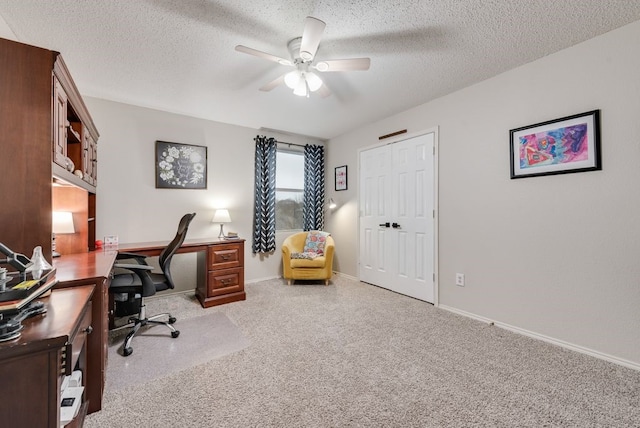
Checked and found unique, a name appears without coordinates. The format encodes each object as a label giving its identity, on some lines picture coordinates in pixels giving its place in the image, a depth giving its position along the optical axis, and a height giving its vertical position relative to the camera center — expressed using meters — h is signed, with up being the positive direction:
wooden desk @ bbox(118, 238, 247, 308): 3.25 -0.64
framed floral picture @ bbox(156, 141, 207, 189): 3.61 +0.68
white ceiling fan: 1.74 +1.15
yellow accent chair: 4.03 -0.74
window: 4.67 +0.45
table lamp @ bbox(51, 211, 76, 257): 2.52 -0.06
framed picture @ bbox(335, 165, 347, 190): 4.65 +0.66
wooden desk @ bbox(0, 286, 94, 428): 0.85 -0.51
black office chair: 2.31 -0.61
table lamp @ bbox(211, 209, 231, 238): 3.79 -0.02
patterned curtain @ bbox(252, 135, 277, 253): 4.29 +0.30
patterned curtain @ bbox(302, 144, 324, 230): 4.82 +0.53
